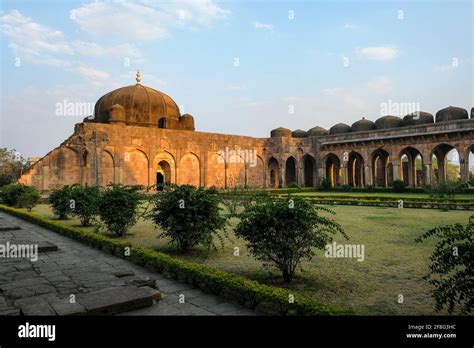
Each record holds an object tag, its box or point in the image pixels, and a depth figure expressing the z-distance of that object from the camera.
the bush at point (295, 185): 31.92
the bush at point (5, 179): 32.19
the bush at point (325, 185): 31.62
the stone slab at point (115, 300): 3.60
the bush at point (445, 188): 17.28
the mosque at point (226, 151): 25.14
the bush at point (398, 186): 25.53
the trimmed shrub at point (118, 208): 9.00
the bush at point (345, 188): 30.11
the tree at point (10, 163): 39.06
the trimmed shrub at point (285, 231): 4.89
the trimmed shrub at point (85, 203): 10.96
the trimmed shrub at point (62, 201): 11.84
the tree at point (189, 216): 6.94
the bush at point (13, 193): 18.31
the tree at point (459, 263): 3.17
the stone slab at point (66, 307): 3.42
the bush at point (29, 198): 16.36
